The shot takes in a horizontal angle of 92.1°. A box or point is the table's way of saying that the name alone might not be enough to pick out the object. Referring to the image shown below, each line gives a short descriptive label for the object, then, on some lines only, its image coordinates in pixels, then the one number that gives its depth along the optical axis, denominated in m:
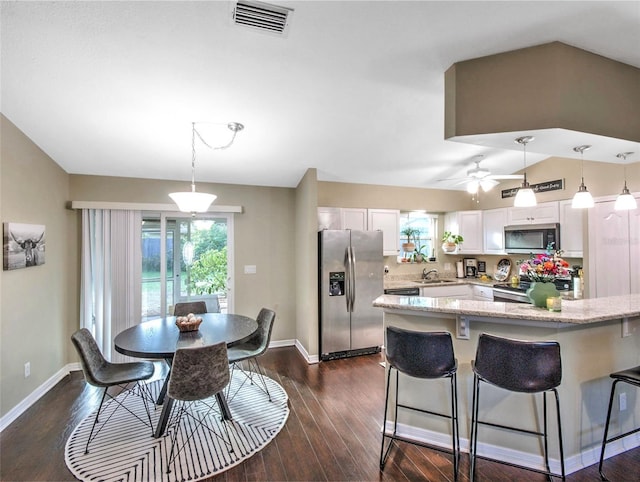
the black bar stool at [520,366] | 1.80
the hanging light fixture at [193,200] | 2.52
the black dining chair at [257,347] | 2.95
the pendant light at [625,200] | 2.54
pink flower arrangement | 2.21
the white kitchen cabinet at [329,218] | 4.41
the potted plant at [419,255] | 5.38
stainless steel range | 4.14
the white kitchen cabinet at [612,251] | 3.33
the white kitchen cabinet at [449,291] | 4.68
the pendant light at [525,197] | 2.35
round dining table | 2.37
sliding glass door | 4.20
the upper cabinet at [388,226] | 4.77
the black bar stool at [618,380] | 1.97
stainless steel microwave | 4.14
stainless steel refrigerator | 4.09
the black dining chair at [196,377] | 2.14
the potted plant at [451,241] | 5.17
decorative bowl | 2.76
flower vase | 2.17
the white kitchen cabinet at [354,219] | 4.59
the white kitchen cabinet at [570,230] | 3.88
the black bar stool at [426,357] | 1.99
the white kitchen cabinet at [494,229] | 4.80
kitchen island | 2.07
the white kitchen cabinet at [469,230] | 5.14
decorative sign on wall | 4.24
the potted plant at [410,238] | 5.23
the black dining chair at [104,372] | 2.41
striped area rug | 2.09
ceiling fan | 3.67
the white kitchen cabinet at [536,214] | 4.20
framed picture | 2.66
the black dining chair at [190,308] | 3.56
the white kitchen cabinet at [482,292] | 4.66
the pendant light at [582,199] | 2.46
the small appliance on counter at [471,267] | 5.43
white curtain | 3.81
